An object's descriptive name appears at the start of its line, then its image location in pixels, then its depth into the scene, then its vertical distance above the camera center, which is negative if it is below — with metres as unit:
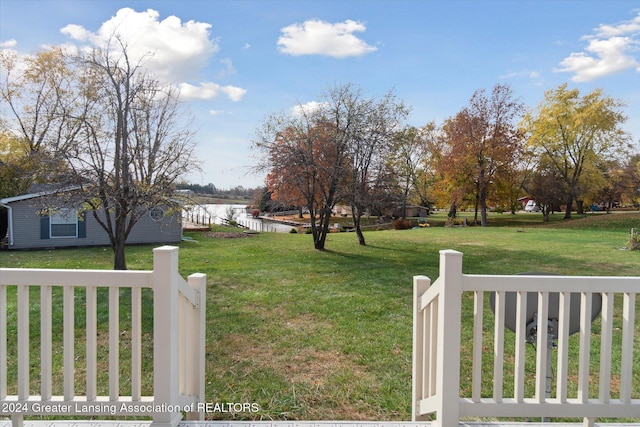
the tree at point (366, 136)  10.97 +2.15
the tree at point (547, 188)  26.25 +1.47
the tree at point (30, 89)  17.44 +5.54
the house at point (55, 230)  12.77 -1.11
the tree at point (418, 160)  12.20 +2.29
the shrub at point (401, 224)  22.60 -1.18
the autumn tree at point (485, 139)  22.97 +4.39
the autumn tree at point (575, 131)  23.52 +5.27
